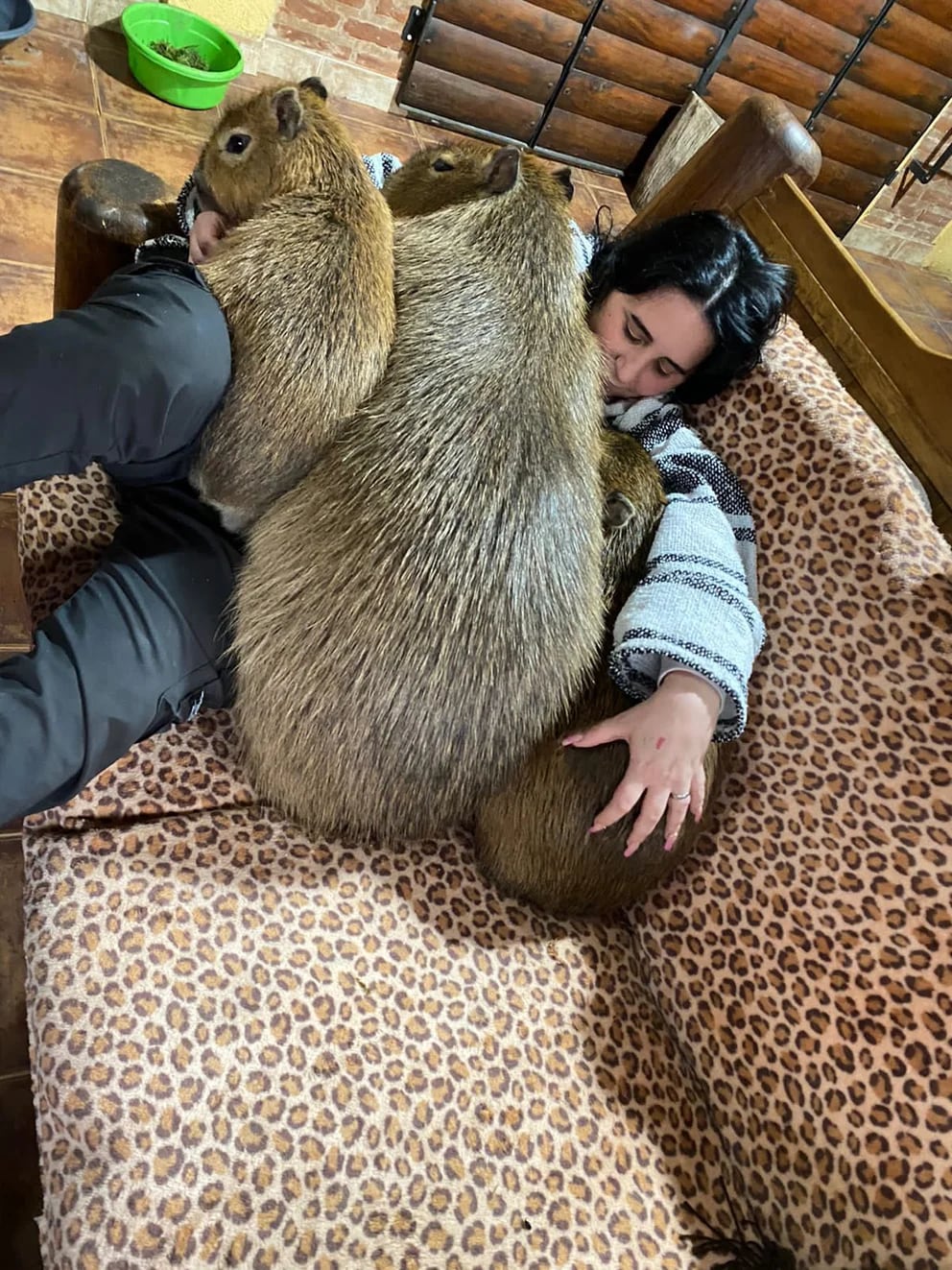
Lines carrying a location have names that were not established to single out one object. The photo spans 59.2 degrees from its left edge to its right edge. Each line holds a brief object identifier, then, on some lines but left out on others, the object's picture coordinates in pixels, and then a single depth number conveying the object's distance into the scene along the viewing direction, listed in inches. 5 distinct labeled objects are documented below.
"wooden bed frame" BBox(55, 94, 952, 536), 48.1
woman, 37.4
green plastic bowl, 104.7
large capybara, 40.0
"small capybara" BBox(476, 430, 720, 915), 43.7
